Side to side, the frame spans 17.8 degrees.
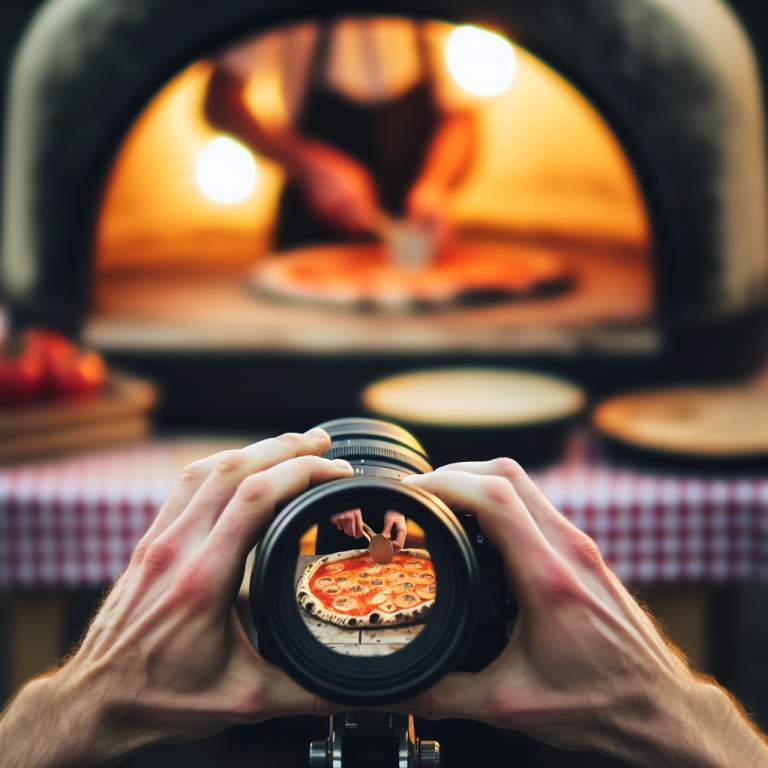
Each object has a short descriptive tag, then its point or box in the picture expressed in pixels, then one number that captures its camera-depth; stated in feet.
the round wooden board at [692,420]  5.92
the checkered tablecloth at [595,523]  5.89
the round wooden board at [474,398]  5.84
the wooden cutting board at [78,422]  6.05
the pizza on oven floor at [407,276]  6.66
